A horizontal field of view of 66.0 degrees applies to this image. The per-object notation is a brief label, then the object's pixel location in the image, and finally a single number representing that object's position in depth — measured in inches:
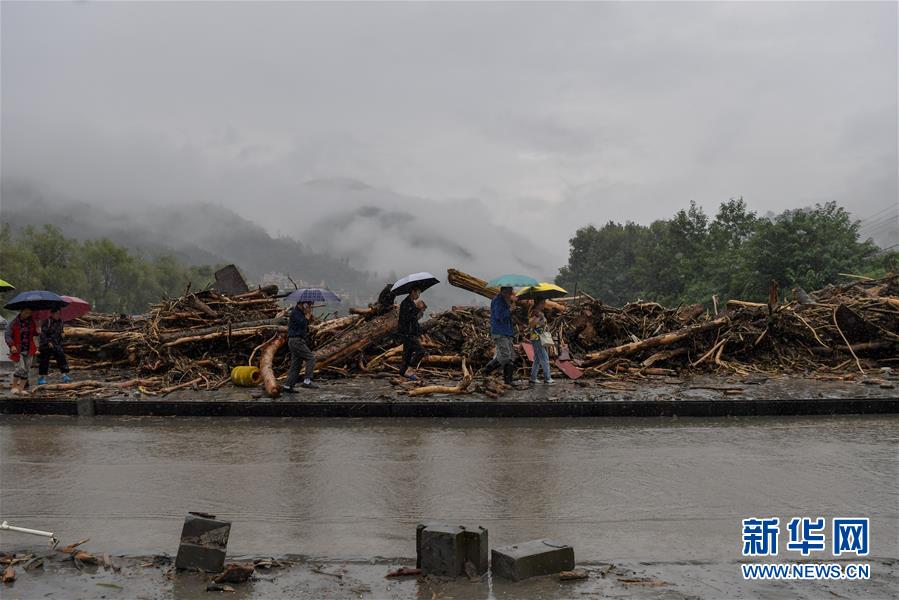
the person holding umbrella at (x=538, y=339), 453.1
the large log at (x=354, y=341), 504.1
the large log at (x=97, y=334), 580.4
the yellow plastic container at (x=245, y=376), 471.8
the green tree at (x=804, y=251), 1713.8
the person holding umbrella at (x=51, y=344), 490.6
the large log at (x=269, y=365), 426.6
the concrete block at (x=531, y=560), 152.2
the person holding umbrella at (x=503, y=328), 442.9
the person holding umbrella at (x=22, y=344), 460.4
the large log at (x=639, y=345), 510.6
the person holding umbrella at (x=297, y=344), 439.5
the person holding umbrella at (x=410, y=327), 476.7
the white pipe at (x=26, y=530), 177.8
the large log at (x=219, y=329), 536.1
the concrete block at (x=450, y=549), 155.6
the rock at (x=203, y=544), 160.1
